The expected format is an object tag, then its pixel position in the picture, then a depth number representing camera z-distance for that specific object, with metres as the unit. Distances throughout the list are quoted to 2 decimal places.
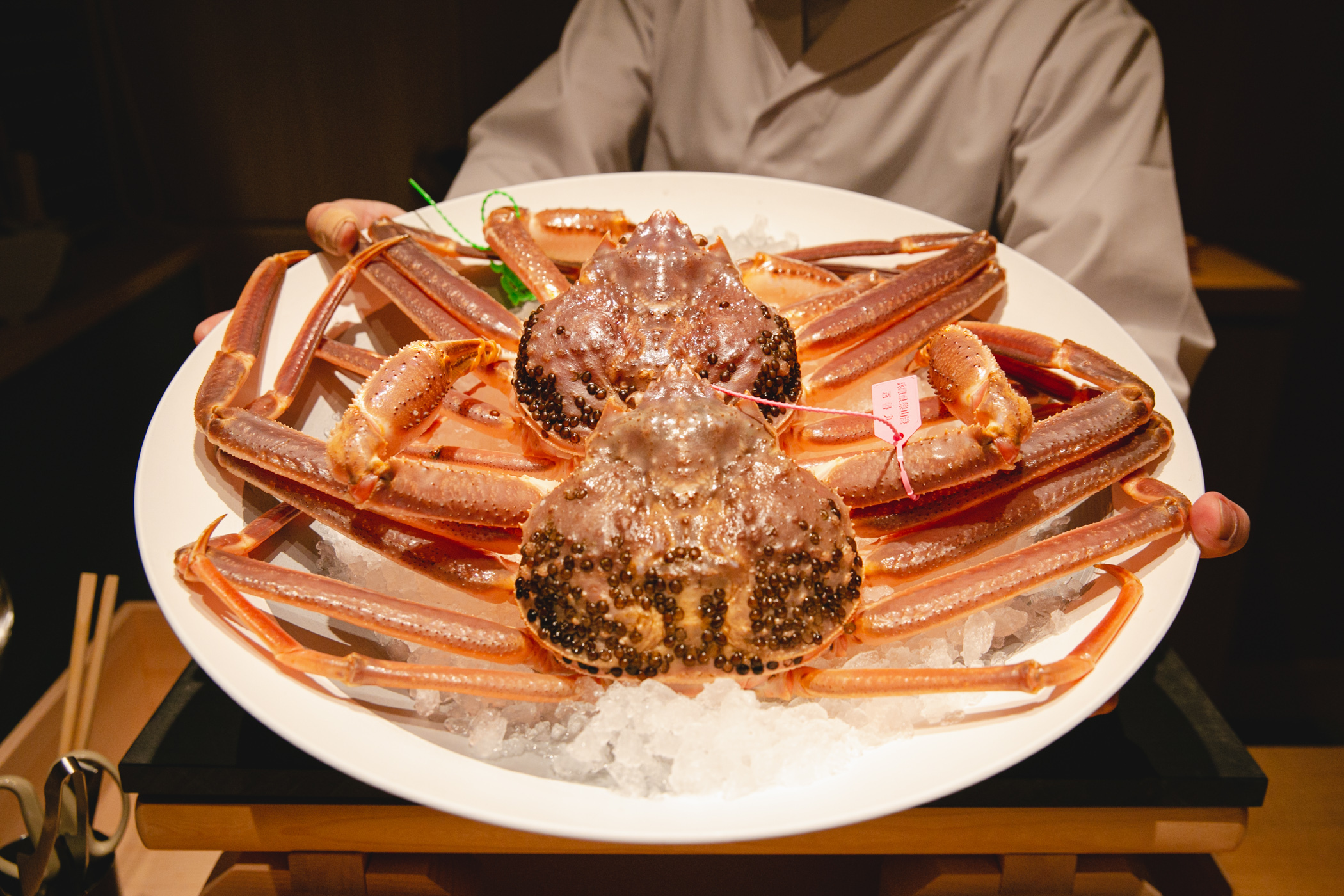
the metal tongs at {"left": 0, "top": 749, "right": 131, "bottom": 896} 0.61
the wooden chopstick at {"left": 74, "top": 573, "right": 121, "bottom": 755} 0.71
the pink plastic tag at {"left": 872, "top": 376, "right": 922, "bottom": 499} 0.62
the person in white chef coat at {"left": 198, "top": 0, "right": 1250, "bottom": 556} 0.83
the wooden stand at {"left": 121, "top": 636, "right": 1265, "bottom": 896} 0.60
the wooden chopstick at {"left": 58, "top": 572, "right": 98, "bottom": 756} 0.68
